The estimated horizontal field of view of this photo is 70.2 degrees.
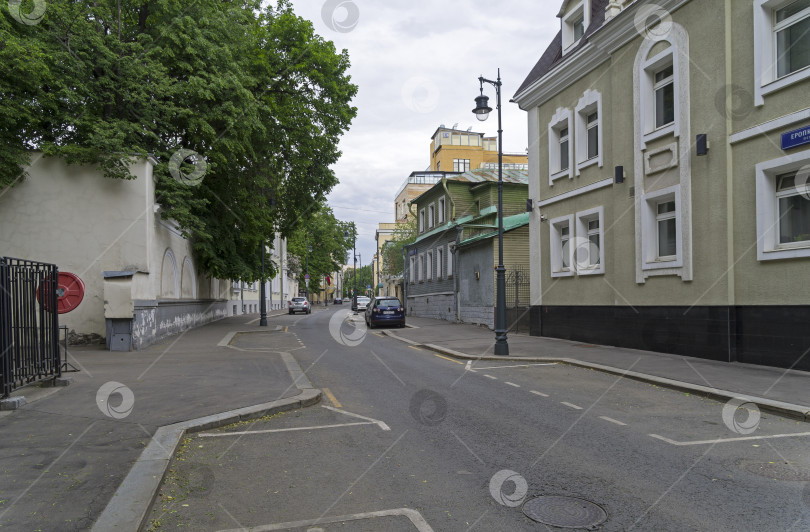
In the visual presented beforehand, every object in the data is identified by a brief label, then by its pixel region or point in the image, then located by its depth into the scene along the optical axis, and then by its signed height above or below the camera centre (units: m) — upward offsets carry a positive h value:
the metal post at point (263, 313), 27.94 -1.59
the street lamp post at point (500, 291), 15.16 -0.34
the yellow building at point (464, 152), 80.44 +17.86
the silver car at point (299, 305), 51.59 -2.23
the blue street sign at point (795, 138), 10.88 +2.64
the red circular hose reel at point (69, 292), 15.84 -0.25
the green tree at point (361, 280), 144.25 -0.05
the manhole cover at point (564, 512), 4.18 -1.77
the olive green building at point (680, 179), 11.49 +2.39
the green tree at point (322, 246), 65.94 +4.24
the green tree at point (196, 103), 15.70 +5.64
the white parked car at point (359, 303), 55.87 -2.27
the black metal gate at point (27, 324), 7.82 -0.61
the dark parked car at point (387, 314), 27.95 -1.68
